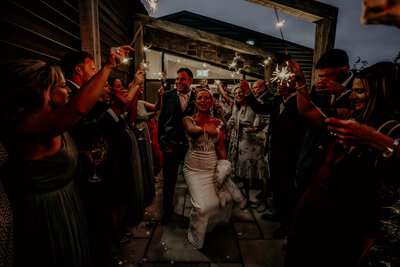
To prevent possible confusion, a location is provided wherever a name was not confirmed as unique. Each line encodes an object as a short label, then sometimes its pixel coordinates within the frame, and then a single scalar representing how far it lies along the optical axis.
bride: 2.87
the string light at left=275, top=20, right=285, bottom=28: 1.63
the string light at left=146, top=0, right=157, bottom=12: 1.79
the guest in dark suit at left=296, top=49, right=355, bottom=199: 2.13
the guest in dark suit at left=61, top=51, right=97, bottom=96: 2.25
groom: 3.39
